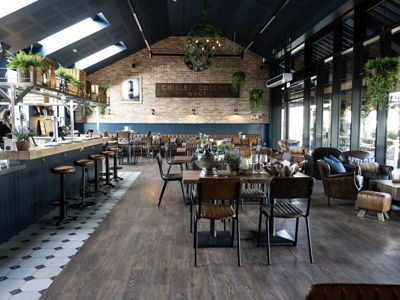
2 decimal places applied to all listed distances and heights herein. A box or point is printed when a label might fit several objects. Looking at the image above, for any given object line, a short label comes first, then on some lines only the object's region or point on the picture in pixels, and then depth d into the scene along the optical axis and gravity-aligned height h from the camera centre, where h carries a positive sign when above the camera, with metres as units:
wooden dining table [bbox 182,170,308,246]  3.26 -1.23
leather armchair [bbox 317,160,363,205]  4.98 -0.92
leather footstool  4.33 -1.08
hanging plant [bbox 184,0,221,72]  5.73 +1.66
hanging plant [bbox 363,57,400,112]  4.82 +0.90
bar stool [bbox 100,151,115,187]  6.60 -0.91
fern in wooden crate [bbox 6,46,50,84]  3.88 +0.86
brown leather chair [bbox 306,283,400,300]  1.00 -0.55
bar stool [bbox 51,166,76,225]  4.27 -0.83
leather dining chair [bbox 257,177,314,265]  2.89 -0.58
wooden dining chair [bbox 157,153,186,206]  4.89 -0.78
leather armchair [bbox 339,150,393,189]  5.35 -0.75
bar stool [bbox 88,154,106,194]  5.88 -0.71
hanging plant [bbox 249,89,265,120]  12.88 +1.28
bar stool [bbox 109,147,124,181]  7.25 -0.95
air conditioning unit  8.95 +1.62
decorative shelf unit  3.78 +0.59
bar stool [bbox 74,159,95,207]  4.98 -0.79
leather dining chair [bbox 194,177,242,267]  2.83 -0.59
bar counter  3.56 -0.77
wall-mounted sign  13.39 +1.84
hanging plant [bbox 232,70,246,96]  12.66 +2.23
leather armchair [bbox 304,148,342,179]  6.67 -0.64
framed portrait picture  13.35 +1.82
